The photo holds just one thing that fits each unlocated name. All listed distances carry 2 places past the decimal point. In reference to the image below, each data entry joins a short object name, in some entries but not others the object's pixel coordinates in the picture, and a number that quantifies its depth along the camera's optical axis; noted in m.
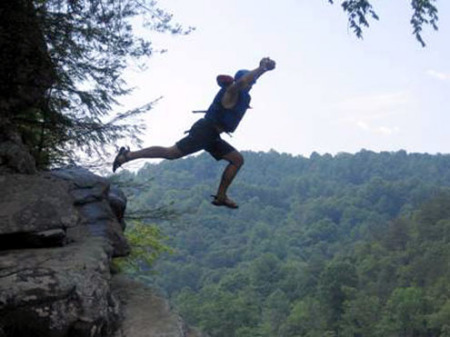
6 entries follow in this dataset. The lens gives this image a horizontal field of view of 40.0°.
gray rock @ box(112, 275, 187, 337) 5.90
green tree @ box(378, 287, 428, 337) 56.16
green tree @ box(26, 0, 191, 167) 8.04
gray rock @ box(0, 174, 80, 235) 6.06
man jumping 6.19
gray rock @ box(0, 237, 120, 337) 5.04
